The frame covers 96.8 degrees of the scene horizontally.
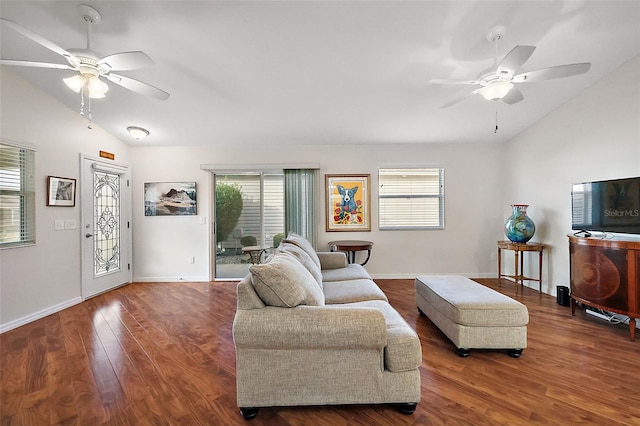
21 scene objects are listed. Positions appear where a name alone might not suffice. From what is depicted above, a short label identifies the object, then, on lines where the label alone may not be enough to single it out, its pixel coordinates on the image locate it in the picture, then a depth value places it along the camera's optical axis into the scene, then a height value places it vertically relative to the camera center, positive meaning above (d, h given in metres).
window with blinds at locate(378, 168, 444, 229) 5.02 +0.28
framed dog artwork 4.95 +0.19
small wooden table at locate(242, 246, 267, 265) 4.58 -0.64
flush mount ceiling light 4.08 +1.19
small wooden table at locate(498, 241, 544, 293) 3.91 -0.50
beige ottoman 2.29 -0.91
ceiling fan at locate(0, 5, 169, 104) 2.08 +1.15
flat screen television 2.73 +0.07
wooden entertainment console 2.55 -0.61
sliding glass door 4.96 -0.03
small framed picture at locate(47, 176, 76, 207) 3.47 +0.29
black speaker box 3.49 -1.04
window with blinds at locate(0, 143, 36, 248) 3.02 +0.20
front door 3.98 -0.18
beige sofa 1.60 -0.82
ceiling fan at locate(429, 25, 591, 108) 2.15 +1.14
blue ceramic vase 3.97 -0.19
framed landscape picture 4.89 +0.25
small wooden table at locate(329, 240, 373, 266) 4.37 -0.50
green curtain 4.86 +0.18
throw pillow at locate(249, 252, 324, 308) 1.70 -0.44
